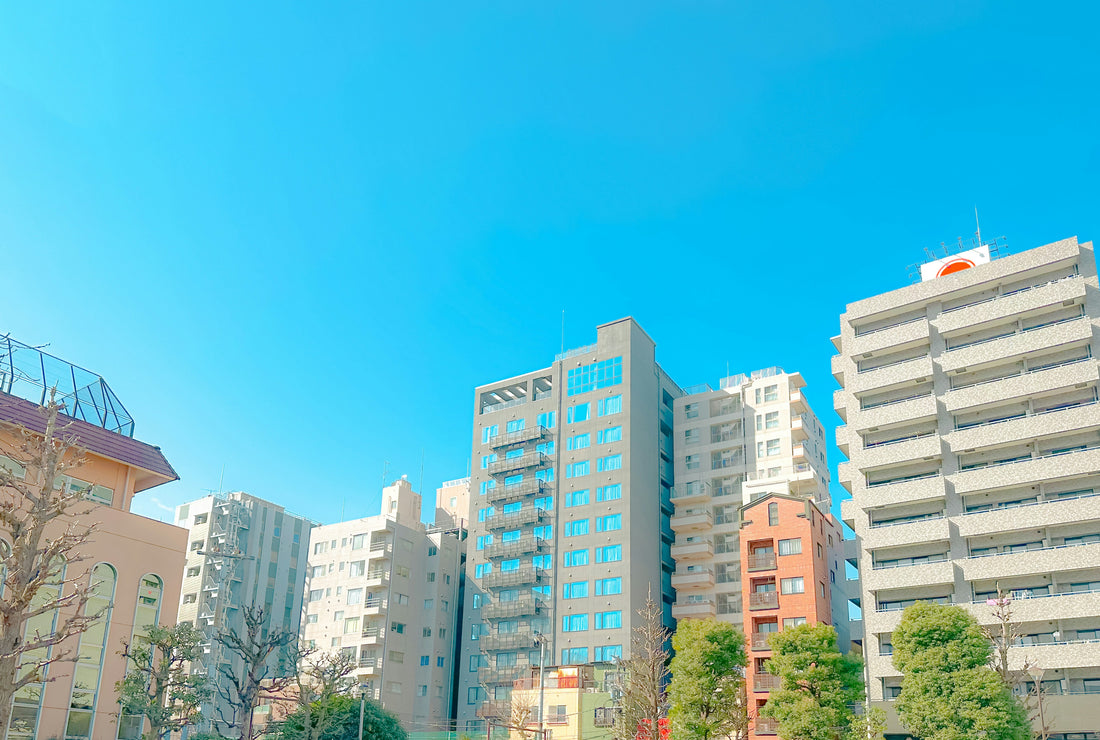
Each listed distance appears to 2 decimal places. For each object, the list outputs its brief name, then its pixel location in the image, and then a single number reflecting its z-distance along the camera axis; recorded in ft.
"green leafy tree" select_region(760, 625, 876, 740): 160.35
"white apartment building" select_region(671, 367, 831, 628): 274.36
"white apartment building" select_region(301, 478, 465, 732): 291.99
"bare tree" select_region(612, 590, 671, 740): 131.85
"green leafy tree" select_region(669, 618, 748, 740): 169.17
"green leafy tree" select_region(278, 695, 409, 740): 175.83
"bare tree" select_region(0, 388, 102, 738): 72.79
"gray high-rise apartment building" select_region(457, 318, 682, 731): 268.00
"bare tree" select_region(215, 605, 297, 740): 150.61
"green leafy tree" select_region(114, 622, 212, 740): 139.54
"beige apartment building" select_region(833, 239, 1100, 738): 175.63
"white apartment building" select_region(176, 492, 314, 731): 331.16
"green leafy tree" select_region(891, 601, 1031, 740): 141.69
